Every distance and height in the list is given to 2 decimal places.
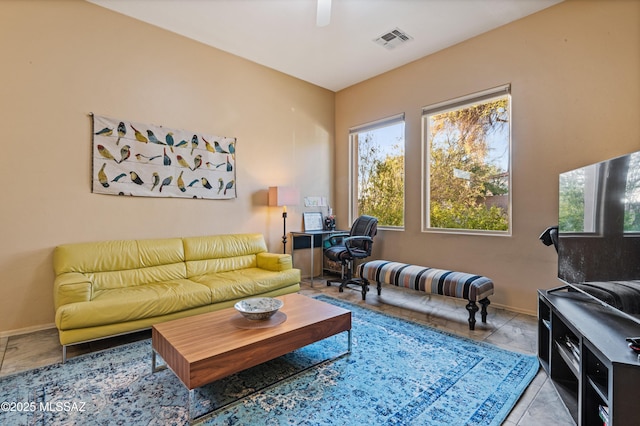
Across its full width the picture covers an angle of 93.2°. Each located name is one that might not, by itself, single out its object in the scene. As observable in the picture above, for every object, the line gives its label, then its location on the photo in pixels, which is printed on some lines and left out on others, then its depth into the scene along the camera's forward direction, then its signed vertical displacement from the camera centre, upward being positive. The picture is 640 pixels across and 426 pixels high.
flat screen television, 1.45 -0.12
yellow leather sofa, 2.31 -0.70
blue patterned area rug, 1.62 -1.10
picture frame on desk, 4.89 -0.16
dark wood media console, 1.16 -0.71
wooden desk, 4.49 -0.36
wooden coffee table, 1.61 -0.77
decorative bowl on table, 2.04 -0.67
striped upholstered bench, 2.85 -0.73
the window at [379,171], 4.57 +0.66
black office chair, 4.16 -0.51
